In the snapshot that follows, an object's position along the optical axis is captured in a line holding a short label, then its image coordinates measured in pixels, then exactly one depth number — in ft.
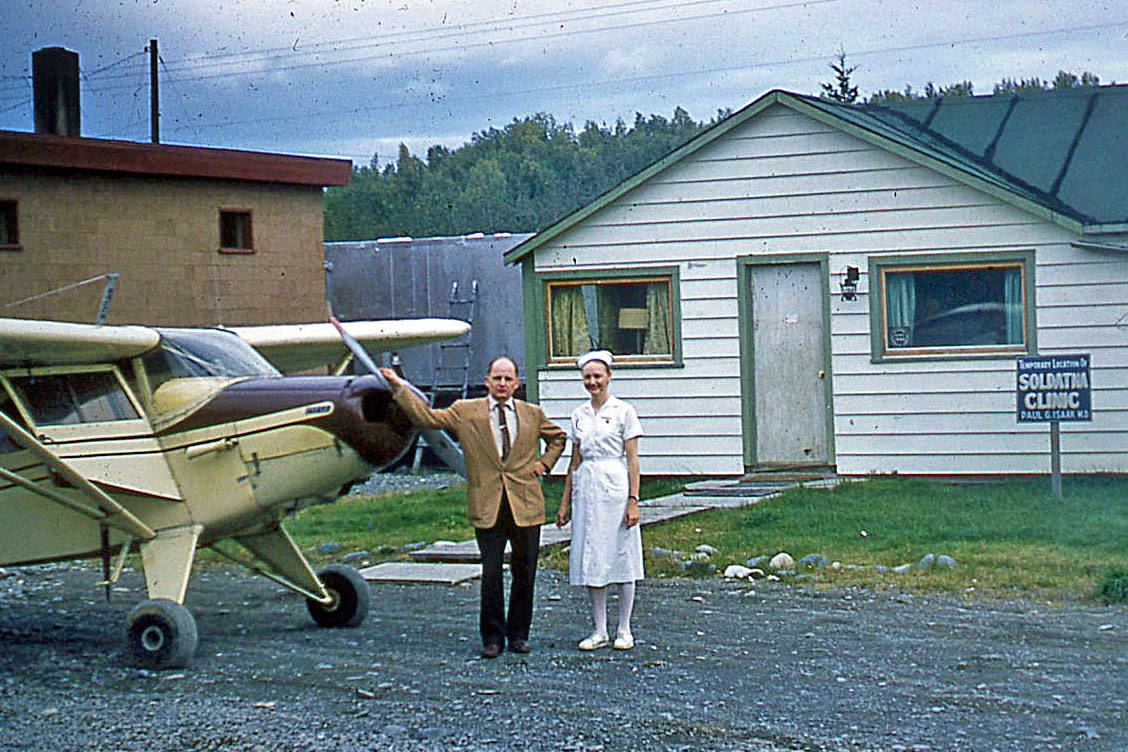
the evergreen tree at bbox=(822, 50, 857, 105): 156.97
